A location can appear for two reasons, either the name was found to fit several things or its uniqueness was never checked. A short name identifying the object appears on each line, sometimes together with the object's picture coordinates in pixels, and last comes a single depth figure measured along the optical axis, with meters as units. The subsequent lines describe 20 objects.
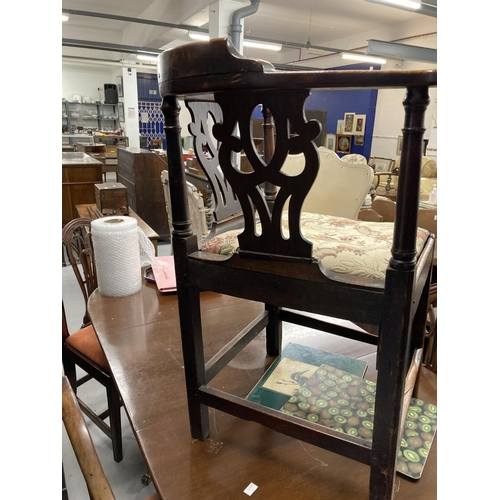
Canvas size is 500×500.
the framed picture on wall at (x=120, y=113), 11.42
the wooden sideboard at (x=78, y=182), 4.48
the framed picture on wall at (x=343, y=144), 10.04
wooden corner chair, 0.59
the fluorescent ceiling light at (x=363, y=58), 7.56
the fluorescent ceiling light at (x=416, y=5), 5.02
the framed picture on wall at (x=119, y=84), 11.08
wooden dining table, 0.82
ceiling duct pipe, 4.97
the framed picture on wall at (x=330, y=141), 10.34
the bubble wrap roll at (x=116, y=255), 1.59
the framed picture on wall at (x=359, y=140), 9.72
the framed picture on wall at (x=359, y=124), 9.62
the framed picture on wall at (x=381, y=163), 8.48
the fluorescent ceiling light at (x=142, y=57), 8.88
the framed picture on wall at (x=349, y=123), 9.94
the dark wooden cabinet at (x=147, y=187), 4.59
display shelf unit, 12.27
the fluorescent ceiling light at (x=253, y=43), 6.76
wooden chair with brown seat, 1.56
